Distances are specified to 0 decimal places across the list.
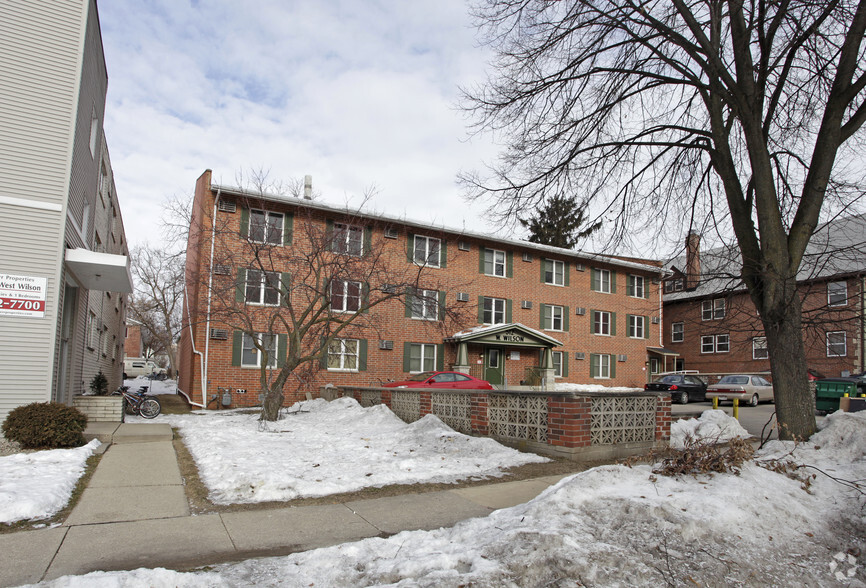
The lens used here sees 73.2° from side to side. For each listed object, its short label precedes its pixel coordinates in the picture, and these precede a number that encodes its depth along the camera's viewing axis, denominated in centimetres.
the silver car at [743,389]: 2559
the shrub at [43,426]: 929
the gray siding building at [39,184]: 1066
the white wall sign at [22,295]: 1057
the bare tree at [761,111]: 893
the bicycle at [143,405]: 1603
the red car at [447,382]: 1988
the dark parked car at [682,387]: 2723
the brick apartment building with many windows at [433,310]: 2028
